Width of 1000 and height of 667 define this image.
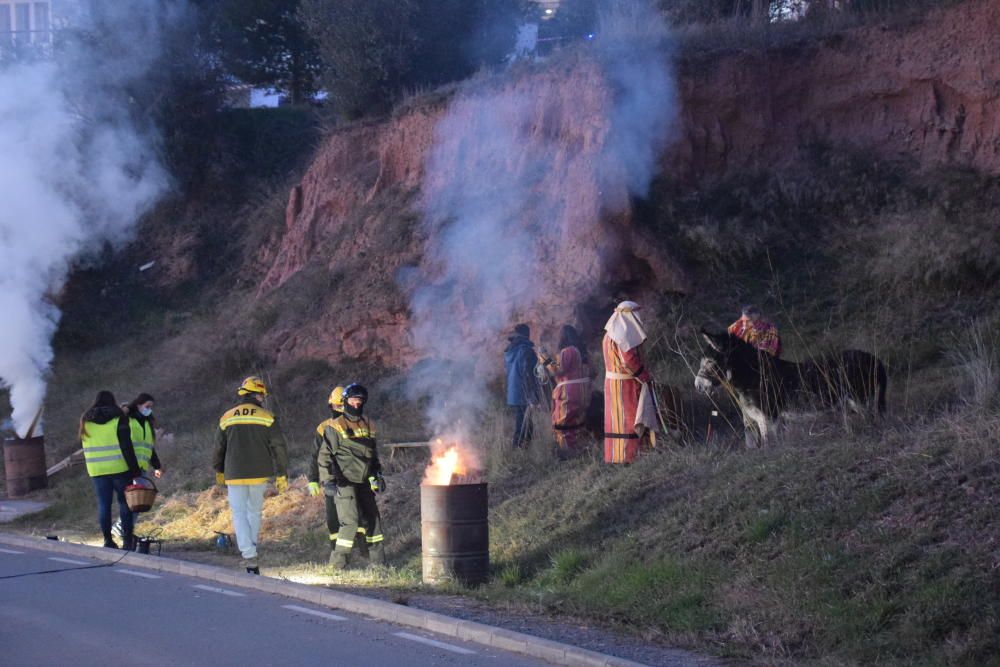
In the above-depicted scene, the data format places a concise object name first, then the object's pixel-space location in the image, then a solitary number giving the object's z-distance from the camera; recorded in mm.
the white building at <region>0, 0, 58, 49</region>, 59781
